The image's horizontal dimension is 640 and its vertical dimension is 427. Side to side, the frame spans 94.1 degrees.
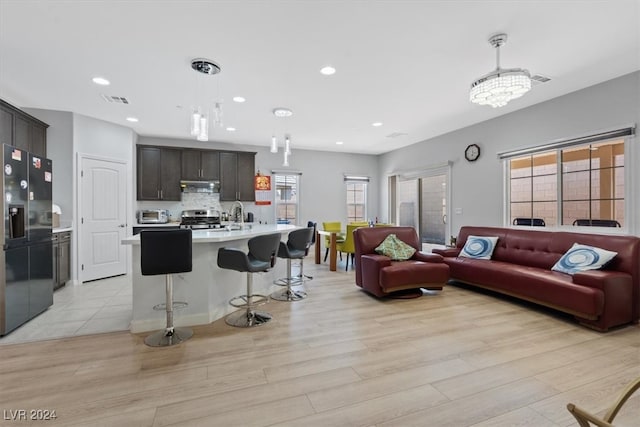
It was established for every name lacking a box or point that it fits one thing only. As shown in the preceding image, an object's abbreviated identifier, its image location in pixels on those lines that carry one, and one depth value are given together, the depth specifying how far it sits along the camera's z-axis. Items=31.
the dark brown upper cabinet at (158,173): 6.20
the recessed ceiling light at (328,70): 3.35
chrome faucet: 4.39
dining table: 5.79
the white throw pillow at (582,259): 3.30
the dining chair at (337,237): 6.10
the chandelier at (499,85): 2.67
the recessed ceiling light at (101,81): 3.57
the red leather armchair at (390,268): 3.90
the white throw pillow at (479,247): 4.62
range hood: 6.50
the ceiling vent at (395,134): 6.29
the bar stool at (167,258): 2.56
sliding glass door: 6.56
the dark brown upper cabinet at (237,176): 6.81
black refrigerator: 2.85
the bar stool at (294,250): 3.90
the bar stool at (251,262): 2.90
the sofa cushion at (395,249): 4.33
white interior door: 4.95
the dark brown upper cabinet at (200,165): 6.50
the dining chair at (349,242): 5.75
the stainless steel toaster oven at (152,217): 6.11
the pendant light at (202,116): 3.17
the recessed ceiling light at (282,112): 4.71
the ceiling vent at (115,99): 4.14
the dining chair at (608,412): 0.74
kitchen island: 2.95
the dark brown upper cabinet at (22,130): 3.81
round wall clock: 5.54
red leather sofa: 2.96
